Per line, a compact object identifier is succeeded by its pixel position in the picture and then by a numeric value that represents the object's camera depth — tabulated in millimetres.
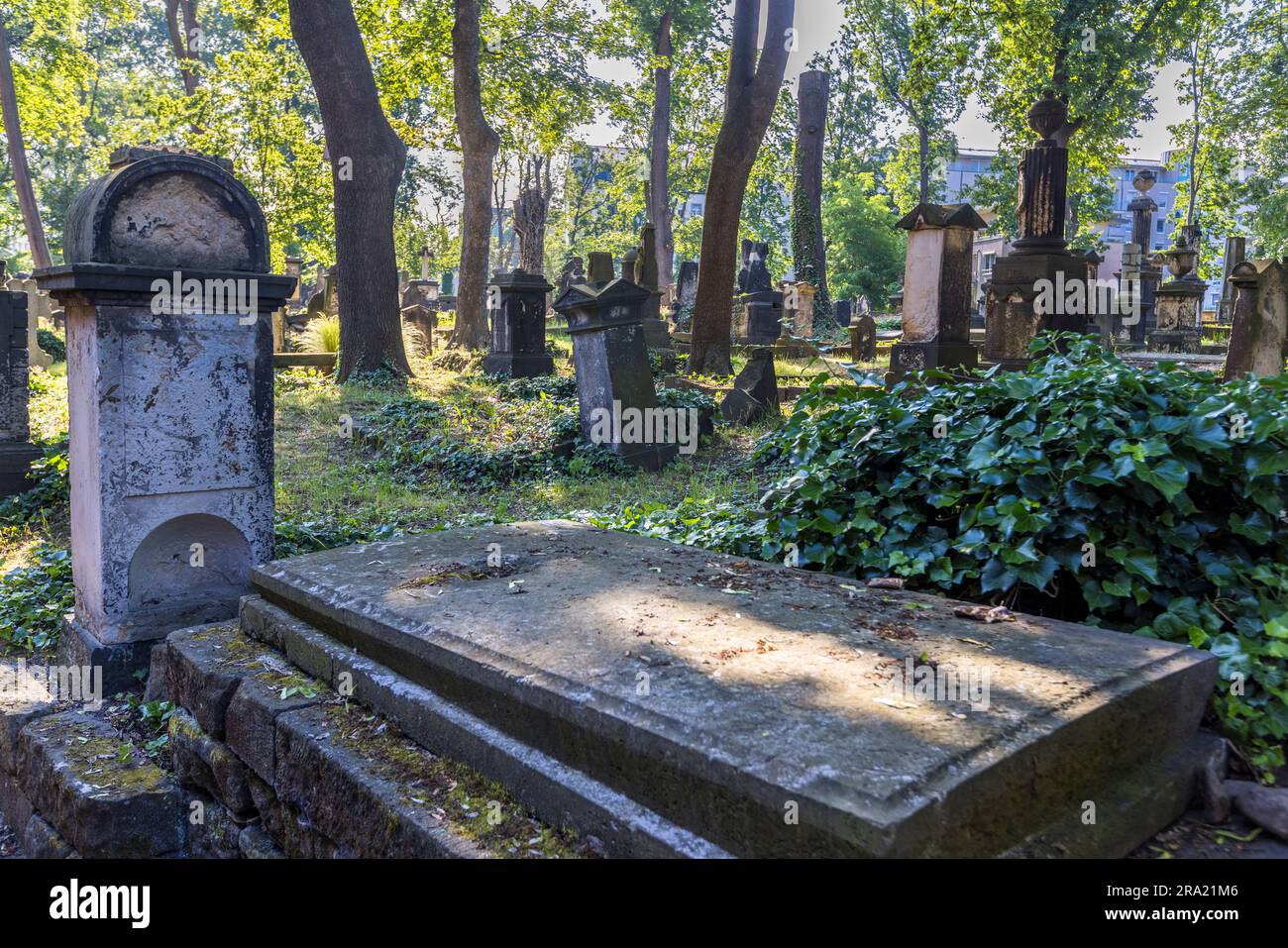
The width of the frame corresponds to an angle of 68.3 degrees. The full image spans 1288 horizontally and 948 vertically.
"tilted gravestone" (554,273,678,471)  8891
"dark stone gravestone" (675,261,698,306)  25500
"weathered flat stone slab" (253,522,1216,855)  1845
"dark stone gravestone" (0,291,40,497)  8117
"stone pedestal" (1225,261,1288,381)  9125
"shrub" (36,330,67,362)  18391
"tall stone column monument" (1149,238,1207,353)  19703
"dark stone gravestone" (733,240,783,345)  20328
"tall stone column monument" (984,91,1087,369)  11117
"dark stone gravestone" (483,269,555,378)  13484
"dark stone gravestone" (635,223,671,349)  18828
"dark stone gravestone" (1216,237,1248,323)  25897
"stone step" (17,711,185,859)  3123
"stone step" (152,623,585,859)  2301
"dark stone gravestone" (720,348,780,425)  10516
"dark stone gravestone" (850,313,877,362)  18156
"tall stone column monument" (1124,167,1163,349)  21016
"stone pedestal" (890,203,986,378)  10094
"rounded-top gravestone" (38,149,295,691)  3883
